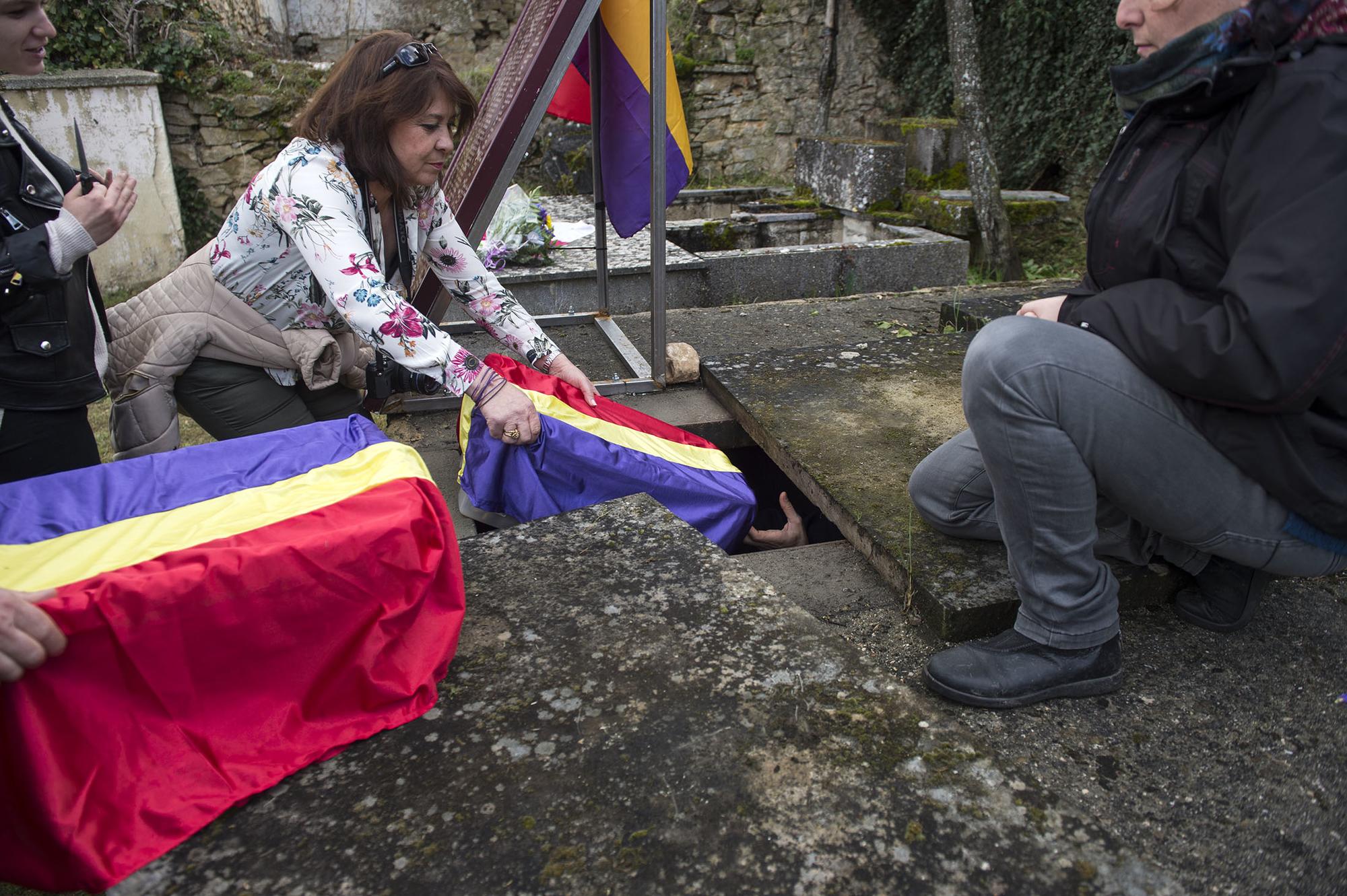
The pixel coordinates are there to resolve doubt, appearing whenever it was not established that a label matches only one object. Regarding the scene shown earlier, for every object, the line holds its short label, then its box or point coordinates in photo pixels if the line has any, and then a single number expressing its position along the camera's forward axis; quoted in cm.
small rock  323
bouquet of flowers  473
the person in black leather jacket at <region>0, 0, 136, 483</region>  169
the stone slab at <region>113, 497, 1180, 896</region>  113
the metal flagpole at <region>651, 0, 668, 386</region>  282
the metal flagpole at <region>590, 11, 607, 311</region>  322
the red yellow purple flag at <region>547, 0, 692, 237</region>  299
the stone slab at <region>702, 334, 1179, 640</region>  182
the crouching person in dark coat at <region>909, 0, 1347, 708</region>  127
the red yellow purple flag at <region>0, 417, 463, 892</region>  112
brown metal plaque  265
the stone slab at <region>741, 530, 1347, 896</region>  128
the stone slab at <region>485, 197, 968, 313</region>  479
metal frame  270
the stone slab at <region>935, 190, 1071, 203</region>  671
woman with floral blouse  208
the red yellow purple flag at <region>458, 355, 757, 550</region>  228
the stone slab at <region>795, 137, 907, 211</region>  698
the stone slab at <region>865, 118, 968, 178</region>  725
